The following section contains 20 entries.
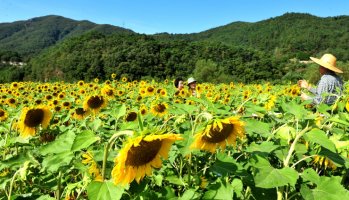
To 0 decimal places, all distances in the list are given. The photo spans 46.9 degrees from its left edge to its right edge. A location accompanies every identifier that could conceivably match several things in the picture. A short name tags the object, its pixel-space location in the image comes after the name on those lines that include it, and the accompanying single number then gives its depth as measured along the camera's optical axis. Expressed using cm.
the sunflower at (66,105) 656
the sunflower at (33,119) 332
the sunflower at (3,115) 560
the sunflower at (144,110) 531
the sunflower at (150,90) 759
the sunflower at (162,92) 733
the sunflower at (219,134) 175
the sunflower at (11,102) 778
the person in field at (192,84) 837
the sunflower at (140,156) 142
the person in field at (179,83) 828
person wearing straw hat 534
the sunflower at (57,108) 655
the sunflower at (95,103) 462
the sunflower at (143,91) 768
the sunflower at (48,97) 816
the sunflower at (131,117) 384
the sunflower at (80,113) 475
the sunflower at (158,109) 457
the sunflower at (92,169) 181
